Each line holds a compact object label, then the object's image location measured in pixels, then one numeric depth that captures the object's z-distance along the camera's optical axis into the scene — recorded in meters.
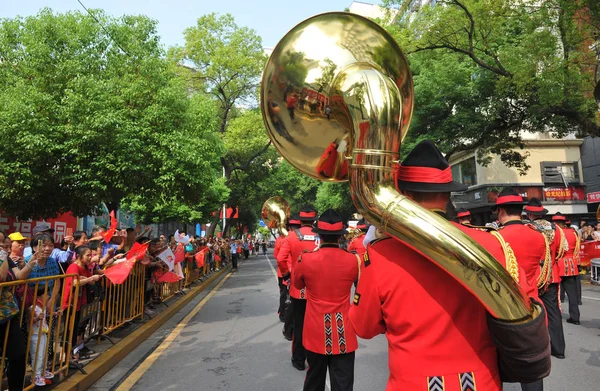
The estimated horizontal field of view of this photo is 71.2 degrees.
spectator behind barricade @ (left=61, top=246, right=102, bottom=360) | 4.63
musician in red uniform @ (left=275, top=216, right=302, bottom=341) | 5.46
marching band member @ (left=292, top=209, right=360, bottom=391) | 3.31
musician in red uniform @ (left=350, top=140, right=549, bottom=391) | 1.61
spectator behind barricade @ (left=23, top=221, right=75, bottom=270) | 5.36
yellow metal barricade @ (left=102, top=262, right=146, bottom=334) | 5.93
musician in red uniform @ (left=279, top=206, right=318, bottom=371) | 4.57
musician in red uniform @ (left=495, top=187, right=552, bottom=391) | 3.79
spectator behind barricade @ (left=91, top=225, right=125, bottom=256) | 6.50
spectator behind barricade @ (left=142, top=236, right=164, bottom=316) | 7.95
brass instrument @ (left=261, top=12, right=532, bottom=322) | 1.39
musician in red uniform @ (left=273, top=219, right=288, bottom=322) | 7.10
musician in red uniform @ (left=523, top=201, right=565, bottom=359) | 4.88
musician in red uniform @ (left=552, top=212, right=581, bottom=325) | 6.65
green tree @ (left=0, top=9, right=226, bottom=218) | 8.21
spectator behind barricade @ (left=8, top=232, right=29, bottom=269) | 4.78
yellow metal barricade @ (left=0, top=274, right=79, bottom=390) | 3.64
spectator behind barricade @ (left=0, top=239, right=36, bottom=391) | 3.39
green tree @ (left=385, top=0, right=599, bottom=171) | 11.05
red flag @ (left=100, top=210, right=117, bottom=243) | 5.99
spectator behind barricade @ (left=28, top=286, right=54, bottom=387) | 3.93
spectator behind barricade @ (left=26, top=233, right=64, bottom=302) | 4.26
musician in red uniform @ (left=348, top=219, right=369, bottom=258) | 8.24
